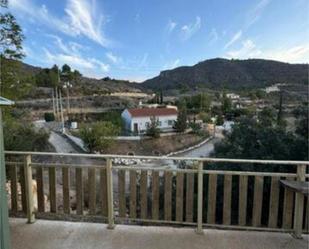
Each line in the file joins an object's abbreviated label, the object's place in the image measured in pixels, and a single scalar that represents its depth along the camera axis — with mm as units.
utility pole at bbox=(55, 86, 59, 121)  23854
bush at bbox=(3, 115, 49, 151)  4728
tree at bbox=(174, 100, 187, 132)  21035
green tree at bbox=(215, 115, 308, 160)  5190
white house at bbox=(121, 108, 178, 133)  21286
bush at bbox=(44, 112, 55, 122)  21743
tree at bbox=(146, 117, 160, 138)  19542
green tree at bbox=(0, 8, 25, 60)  3503
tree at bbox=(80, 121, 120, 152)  15517
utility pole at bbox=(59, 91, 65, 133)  20297
